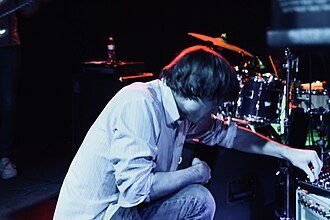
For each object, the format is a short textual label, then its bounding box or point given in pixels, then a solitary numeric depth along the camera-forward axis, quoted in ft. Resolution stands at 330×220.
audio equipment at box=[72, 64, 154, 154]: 13.30
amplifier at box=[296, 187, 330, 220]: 7.00
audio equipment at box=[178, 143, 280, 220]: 8.63
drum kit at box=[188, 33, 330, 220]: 12.43
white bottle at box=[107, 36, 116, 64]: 14.70
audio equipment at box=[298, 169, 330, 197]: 7.12
